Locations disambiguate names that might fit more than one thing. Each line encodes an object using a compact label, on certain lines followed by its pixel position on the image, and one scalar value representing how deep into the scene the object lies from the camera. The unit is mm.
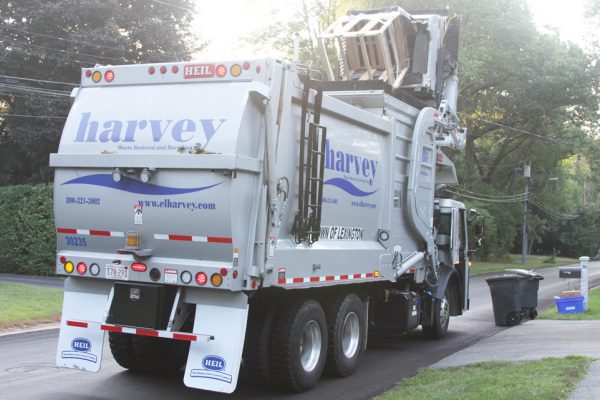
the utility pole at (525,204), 42531
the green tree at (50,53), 26047
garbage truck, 6254
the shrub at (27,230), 22484
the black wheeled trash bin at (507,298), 12898
